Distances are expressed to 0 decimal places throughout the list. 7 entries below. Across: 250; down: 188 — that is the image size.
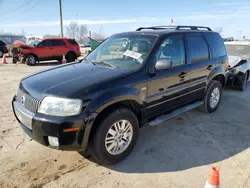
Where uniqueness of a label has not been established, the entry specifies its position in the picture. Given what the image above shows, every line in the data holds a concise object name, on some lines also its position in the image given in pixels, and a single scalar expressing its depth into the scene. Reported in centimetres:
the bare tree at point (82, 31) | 10008
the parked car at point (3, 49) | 1983
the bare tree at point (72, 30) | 9325
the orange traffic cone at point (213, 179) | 202
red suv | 1421
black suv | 262
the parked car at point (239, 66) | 723
